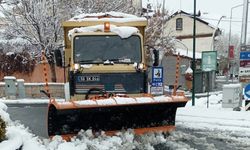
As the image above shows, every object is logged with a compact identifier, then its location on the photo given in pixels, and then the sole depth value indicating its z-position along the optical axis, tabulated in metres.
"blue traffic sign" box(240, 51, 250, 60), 14.52
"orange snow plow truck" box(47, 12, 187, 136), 8.15
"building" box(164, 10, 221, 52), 50.53
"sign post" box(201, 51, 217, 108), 15.34
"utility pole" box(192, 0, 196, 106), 16.38
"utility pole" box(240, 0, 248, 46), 17.70
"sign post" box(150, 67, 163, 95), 13.93
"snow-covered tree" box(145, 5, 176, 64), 28.33
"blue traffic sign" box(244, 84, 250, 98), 14.30
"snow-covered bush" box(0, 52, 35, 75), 28.19
